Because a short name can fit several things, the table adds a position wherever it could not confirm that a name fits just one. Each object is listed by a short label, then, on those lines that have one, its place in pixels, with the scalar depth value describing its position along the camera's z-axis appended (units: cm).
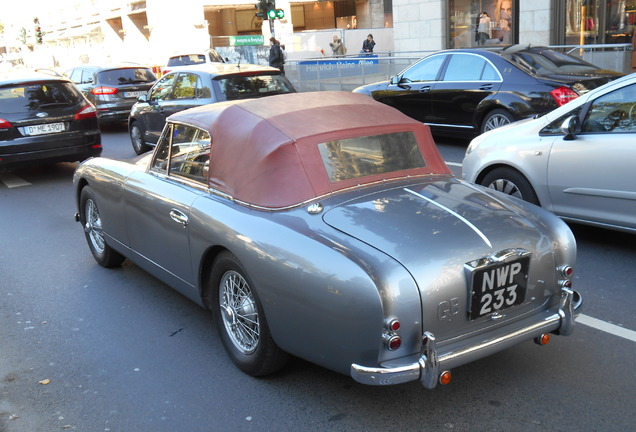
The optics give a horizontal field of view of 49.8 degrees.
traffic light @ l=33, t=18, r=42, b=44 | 4459
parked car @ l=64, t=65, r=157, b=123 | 1750
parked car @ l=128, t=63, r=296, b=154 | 1099
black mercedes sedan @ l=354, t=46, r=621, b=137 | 1014
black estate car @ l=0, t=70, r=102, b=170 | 1090
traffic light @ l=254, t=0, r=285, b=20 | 2302
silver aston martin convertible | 330
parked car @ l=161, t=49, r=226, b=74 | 2641
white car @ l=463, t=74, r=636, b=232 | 579
